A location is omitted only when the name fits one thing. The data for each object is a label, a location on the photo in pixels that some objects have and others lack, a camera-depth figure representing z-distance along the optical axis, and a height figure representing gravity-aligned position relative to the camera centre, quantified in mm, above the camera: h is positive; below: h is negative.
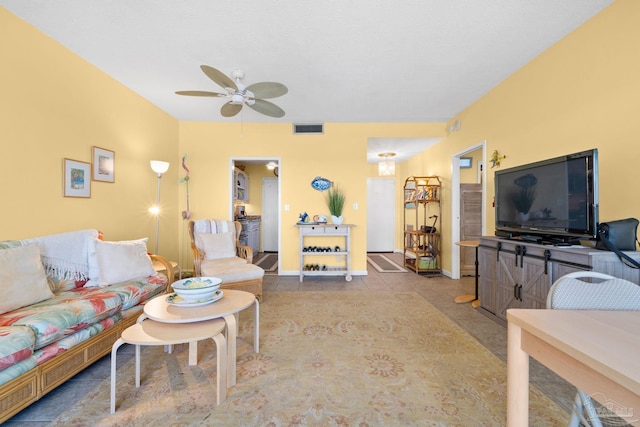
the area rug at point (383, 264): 4914 -1075
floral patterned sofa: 1363 -618
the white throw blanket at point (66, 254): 2068 -340
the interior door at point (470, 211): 4328 +41
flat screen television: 1834 +127
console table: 4188 -437
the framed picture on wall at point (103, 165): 2807 +555
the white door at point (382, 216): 6891 -70
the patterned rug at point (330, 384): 1405 -1111
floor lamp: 3430 +611
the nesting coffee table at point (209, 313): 1544 -625
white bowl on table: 1712 -503
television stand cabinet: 1702 -451
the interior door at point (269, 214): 6883 -30
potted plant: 4340 +142
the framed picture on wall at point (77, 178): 2494 +354
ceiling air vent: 4488 +1492
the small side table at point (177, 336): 1390 -679
